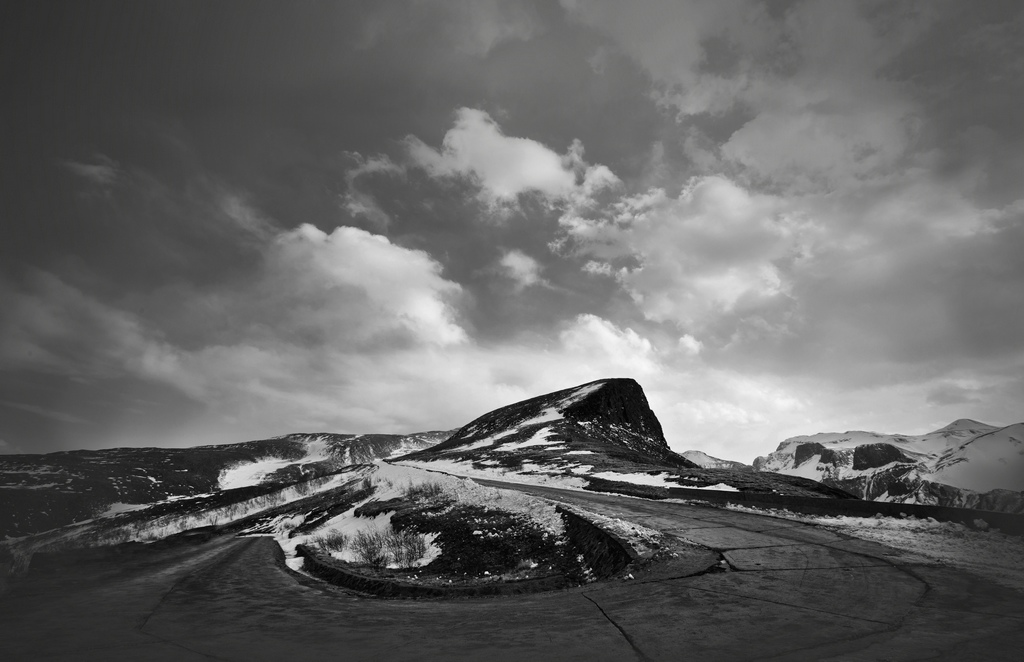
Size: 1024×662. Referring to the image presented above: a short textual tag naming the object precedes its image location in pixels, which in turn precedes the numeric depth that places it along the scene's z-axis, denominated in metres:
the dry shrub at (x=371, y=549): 12.30
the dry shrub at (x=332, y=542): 14.59
